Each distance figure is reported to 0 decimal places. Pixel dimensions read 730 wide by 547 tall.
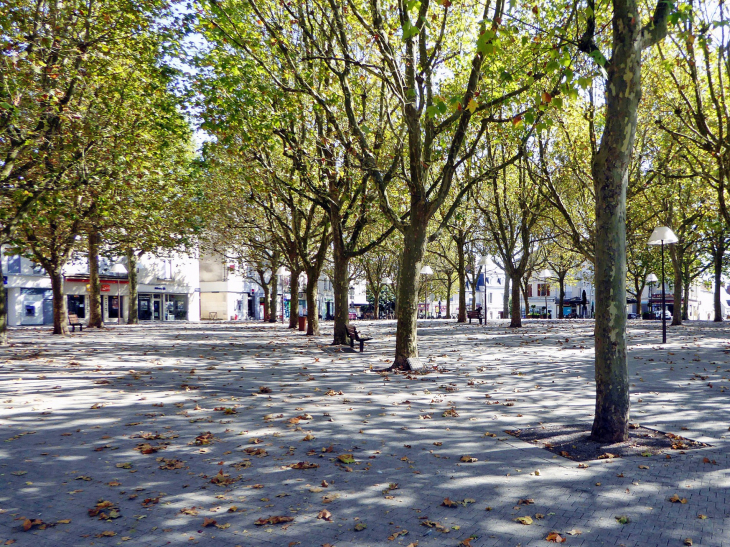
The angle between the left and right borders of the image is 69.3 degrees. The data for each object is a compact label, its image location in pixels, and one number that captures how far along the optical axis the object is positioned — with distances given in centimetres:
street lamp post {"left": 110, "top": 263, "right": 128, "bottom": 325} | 4363
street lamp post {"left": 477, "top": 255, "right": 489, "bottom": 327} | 2840
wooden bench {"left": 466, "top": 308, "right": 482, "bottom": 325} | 3217
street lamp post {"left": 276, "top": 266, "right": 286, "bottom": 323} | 2991
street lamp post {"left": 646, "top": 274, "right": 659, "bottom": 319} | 3440
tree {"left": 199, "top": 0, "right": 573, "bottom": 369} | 1035
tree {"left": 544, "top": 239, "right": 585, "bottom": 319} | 4047
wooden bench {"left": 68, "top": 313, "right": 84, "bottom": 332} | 2603
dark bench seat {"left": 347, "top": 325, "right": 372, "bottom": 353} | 1591
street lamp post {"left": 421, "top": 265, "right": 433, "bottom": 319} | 5871
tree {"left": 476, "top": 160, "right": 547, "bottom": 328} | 2414
